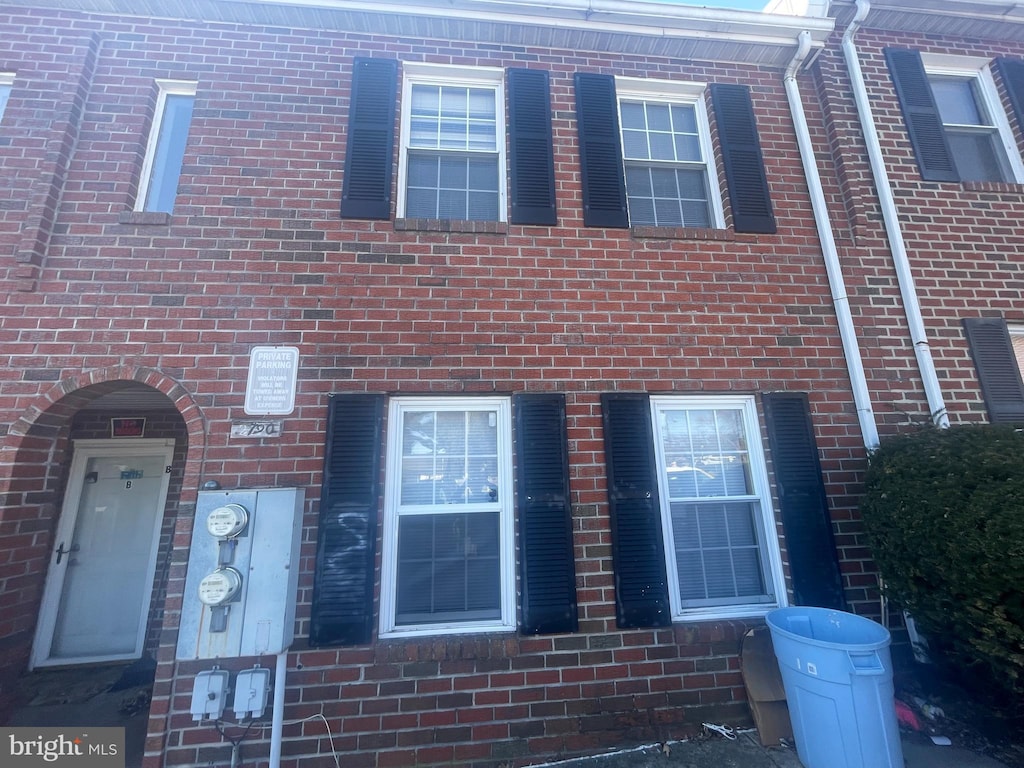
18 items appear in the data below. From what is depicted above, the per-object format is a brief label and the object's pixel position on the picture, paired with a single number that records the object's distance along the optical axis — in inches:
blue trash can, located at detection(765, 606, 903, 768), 104.6
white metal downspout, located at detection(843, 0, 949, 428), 157.2
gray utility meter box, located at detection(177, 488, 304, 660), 105.7
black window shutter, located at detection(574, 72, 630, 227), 164.1
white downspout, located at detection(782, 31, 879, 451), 154.4
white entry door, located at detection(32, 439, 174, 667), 182.4
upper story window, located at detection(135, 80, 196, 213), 156.2
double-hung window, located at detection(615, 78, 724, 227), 177.5
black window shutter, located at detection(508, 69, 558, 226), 161.0
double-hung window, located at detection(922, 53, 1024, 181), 191.5
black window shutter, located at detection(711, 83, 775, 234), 169.8
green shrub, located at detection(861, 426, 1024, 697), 103.3
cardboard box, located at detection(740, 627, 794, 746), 124.5
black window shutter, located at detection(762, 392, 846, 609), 140.1
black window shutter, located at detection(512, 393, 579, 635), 130.4
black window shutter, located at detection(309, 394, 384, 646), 123.9
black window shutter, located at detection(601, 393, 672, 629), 133.6
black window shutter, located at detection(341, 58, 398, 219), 154.8
